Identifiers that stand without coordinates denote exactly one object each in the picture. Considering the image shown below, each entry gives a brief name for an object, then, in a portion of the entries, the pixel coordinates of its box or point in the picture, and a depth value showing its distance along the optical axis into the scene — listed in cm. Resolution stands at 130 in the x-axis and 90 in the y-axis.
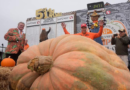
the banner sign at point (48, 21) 687
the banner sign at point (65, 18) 627
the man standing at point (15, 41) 407
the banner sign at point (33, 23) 729
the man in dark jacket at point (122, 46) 404
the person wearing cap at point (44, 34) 627
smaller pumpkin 394
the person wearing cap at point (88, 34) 359
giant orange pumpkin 103
